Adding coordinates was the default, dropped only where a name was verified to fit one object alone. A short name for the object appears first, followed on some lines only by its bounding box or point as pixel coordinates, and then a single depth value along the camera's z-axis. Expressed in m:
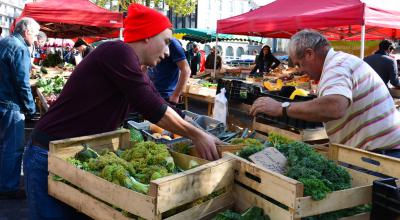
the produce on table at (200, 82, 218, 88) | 9.10
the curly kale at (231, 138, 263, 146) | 2.77
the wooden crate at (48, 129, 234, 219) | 1.89
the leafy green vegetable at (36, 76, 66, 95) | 7.78
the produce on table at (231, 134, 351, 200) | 1.92
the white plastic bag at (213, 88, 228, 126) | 4.26
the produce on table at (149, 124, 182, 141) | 3.32
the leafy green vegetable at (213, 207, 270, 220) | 2.02
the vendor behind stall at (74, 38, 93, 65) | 12.64
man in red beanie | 2.30
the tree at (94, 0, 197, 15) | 23.94
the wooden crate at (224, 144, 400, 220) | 1.86
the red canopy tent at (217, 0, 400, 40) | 6.35
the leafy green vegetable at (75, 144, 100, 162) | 2.52
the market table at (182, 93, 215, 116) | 8.09
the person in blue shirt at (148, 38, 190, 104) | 5.01
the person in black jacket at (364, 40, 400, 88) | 7.55
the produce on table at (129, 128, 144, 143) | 3.14
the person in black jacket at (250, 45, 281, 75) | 13.55
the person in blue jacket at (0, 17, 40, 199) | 4.90
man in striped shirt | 2.88
